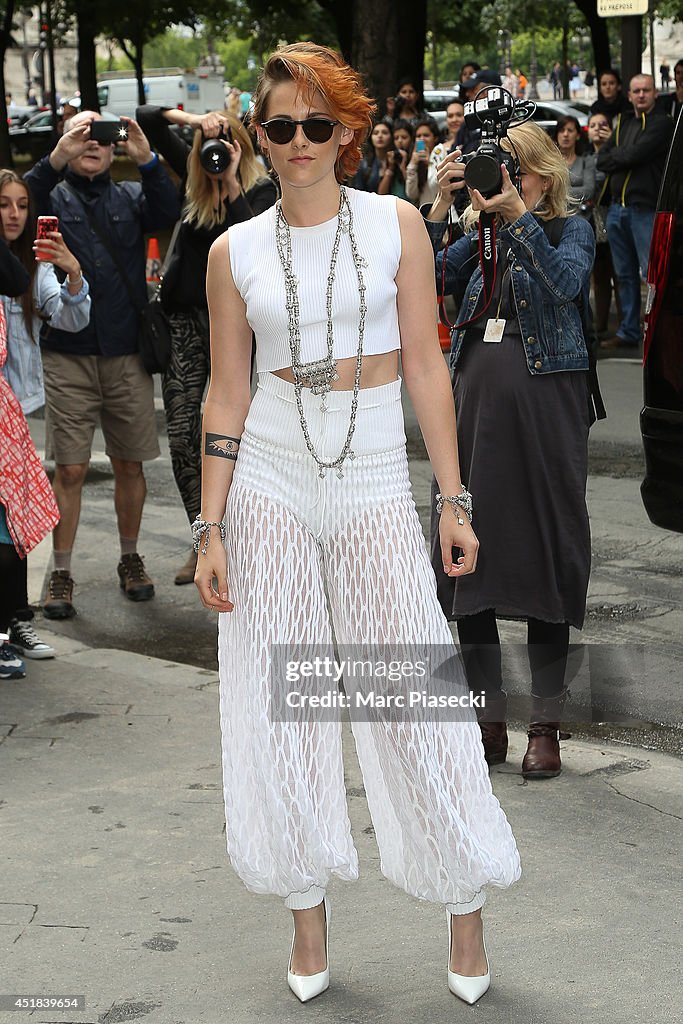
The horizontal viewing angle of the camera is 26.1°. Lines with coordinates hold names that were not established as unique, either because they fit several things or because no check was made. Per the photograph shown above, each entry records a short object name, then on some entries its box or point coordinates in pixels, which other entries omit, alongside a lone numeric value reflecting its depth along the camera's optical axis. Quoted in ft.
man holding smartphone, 21.11
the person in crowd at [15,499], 16.85
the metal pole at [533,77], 227.40
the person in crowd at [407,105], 53.41
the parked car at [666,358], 16.14
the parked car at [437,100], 130.16
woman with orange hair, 10.11
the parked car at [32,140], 123.75
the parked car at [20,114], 155.56
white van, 150.00
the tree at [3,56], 92.43
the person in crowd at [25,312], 18.66
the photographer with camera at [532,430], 14.37
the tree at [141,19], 110.83
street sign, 46.11
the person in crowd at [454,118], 43.01
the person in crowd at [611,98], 46.55
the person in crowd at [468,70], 59.26
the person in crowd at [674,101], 40.63
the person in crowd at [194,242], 20.47
